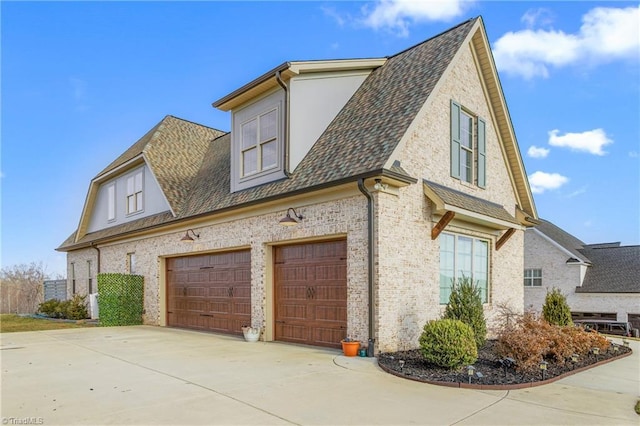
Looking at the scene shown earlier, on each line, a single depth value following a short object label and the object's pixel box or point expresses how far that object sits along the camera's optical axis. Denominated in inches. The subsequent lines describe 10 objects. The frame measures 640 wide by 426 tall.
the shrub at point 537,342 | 304.3
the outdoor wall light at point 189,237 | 584.5
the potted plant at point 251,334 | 469.7
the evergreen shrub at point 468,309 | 389.7
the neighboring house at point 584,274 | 1192.2
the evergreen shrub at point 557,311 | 510.6
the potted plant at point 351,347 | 364.5
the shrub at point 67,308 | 801.6
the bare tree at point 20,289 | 1168.8
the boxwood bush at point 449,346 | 301.9
